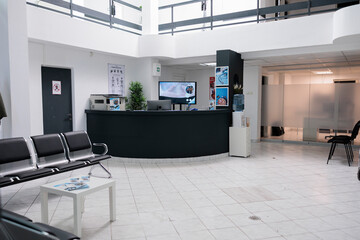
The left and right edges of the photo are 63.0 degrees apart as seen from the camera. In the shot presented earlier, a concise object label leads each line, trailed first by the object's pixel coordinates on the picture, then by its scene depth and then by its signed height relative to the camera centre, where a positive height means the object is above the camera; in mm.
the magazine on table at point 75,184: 3115 -903
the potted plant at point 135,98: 8586 +136
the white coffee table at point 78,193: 2906 -940
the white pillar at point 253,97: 9445 +186
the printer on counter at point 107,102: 7008 +15
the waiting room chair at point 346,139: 6280 -787
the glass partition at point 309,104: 8438 -40
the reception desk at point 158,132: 6328 -656
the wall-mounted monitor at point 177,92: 8617 +312
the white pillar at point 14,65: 5199 +672
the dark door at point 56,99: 6703 +82
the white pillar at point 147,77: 8641 +755
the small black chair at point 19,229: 1576 -730
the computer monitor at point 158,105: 6955 -56
